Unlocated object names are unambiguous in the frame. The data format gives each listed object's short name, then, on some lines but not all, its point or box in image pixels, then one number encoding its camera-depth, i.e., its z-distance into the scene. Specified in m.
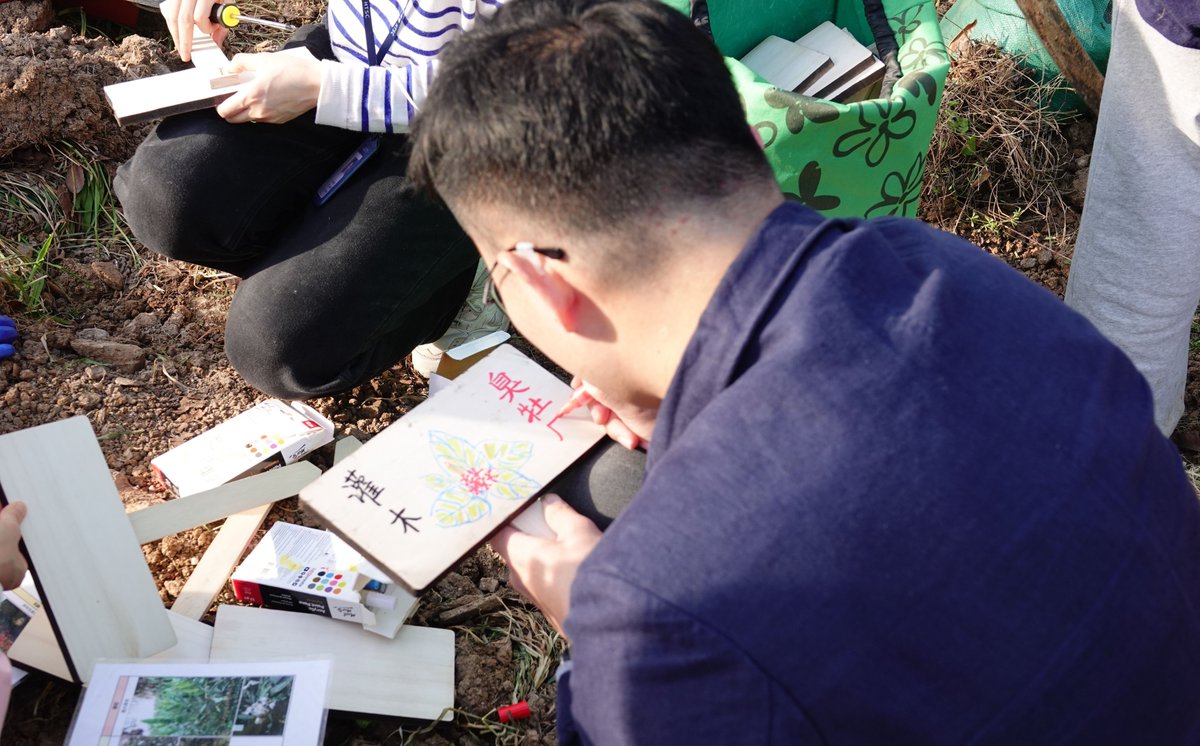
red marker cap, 1.75
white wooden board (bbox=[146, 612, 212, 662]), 1.67
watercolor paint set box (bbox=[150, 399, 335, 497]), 1.96
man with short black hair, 0.92
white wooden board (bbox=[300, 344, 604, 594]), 1.46
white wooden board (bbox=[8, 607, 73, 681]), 1.60
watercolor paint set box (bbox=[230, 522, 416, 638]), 1.72
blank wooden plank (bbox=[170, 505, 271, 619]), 1.80
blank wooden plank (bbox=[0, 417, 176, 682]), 1.57
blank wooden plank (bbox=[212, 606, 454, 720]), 1.69
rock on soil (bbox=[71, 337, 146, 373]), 2.28
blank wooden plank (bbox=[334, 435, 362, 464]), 2.02
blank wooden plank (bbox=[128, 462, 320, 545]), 1.79
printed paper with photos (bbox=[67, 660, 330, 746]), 1.47
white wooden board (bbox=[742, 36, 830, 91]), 2.03
